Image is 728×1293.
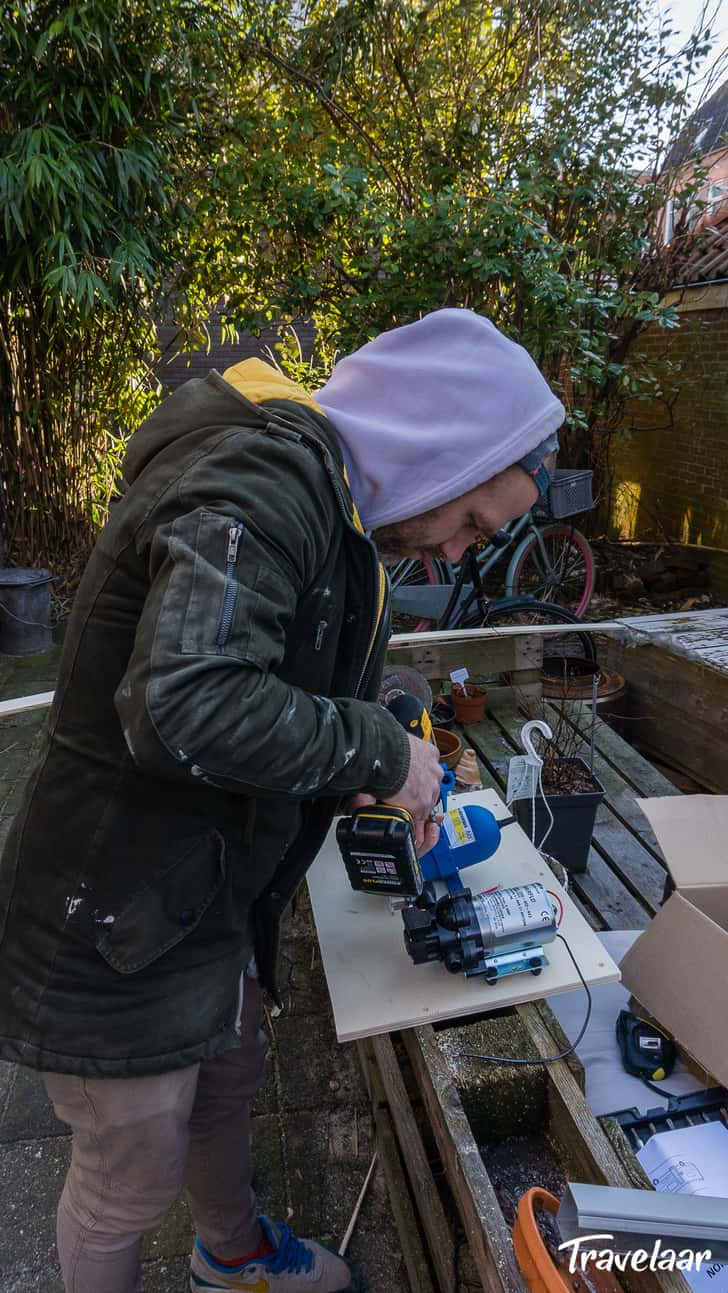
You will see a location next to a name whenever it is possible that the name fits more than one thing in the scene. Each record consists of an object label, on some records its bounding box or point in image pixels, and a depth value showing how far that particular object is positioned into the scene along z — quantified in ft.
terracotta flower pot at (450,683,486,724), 11.95
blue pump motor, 5.52
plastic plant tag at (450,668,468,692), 10.89
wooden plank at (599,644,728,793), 13.20
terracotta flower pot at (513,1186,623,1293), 3.11
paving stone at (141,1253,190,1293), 5.21
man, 2.91
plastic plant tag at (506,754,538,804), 7.40
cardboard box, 5.01
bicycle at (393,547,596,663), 14.75
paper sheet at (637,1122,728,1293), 4.45
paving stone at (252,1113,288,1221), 5.79
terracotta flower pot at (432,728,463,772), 9.14
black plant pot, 7.89
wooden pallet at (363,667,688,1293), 3.53
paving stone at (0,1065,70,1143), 6.34
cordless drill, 4.22
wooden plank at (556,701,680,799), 10.82
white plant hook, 6.88
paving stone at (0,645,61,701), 15.12
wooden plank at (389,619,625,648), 11.82
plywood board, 4.74
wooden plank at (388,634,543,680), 12.06
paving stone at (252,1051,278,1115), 6.57
